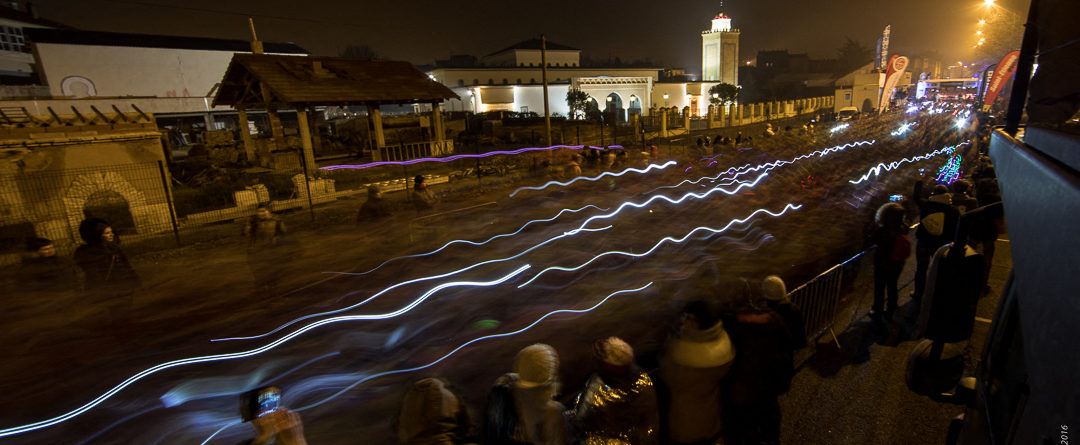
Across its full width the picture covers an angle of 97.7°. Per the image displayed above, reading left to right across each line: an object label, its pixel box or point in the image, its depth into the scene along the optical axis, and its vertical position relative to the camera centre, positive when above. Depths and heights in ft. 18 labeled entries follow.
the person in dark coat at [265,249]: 24.67 -5.88
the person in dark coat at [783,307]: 13.12 -5.34
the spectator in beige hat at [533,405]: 9.03 -5.38
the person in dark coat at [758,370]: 11.11 -6.17
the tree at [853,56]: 292.61 +32.65
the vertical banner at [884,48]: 191.93 +23.13
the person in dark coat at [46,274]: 20.93 -6.23
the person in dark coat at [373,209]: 29.04 -4.64
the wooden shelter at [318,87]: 61.57 +7.21
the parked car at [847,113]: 133.80 -1.67
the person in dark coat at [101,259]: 20.11 -4.54
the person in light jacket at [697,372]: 10.32 -5.68
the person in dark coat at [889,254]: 18.98 -5.90
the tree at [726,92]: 186.91 +8.65
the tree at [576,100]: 159.22 +7.81
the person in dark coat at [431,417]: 8.59 -5.17
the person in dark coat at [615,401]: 9.32 -5.50
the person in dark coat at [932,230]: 18.42 -4.93
